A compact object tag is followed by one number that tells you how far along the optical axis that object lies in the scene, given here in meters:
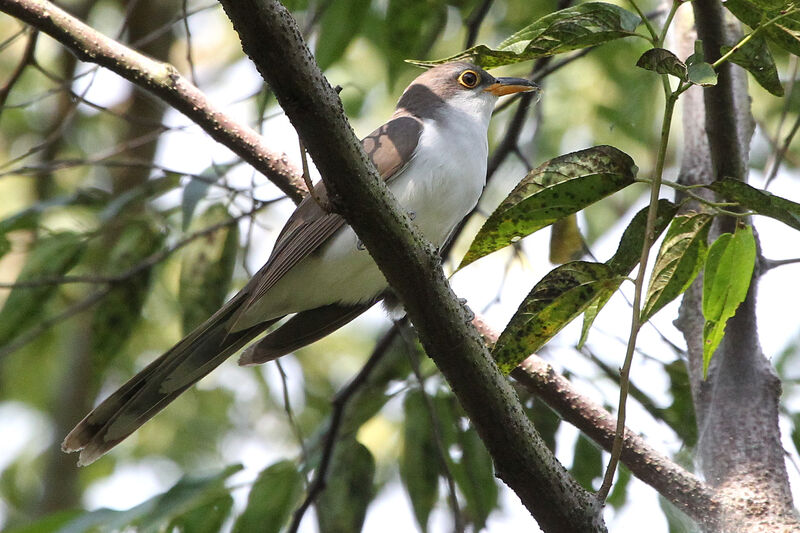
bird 7.35
